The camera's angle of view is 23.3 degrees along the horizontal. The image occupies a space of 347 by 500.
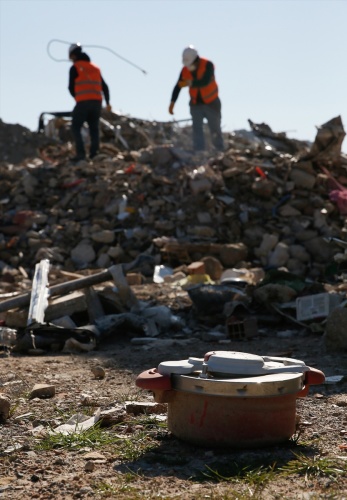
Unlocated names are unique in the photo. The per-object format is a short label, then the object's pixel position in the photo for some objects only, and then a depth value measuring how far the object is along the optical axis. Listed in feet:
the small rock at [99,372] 16.83
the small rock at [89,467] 9.78
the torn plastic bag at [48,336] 20.92
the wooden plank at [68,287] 23.40
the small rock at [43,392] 14.23
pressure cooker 10.17
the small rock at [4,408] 12.19
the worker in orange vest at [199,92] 42.50
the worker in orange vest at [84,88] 42.16
